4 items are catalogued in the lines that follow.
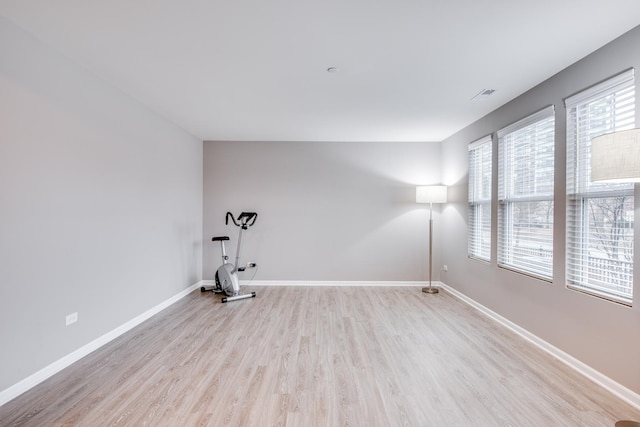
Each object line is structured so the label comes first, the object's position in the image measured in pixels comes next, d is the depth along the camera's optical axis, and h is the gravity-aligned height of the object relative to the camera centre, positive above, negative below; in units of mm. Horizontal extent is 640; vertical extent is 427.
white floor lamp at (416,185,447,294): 4758 +295
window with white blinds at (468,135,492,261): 3889 +203
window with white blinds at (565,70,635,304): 2129 +61
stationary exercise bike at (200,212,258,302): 4539 -978
